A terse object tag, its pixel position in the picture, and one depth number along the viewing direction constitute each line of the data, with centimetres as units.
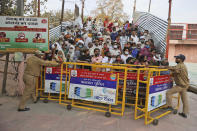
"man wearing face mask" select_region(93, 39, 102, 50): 907
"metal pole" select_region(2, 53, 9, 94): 618
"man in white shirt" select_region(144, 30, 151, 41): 1121
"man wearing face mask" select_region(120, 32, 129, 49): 1102
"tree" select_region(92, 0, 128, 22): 3766
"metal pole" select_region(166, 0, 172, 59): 863
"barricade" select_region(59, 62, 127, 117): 452
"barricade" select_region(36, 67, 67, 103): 543
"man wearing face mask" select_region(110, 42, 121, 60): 886
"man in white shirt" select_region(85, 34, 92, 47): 1099
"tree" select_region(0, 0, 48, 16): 1135
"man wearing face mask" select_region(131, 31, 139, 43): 1068
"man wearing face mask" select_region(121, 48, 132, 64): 793
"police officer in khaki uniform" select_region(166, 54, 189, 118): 460
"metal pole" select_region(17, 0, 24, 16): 640
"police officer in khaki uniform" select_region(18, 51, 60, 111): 472
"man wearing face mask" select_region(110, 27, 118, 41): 1170
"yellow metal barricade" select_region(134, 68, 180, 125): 411
